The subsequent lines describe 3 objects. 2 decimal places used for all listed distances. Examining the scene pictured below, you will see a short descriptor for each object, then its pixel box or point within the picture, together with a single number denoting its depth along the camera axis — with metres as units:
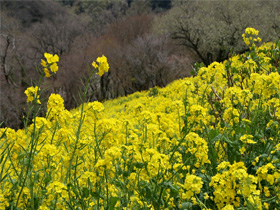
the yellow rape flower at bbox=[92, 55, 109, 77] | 2.16
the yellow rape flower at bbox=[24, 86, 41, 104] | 2.41
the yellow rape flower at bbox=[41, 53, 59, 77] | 1.90
